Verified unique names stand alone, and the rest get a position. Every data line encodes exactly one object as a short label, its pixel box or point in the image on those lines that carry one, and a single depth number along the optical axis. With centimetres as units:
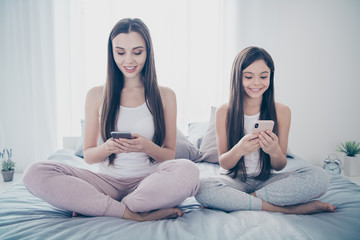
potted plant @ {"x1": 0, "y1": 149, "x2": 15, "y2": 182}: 258
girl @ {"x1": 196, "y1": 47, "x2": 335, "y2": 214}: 119
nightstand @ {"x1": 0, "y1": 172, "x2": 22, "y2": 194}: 243
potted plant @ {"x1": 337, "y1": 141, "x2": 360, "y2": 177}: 259
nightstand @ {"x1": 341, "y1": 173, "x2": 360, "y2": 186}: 244
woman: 112
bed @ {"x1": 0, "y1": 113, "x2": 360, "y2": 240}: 96
